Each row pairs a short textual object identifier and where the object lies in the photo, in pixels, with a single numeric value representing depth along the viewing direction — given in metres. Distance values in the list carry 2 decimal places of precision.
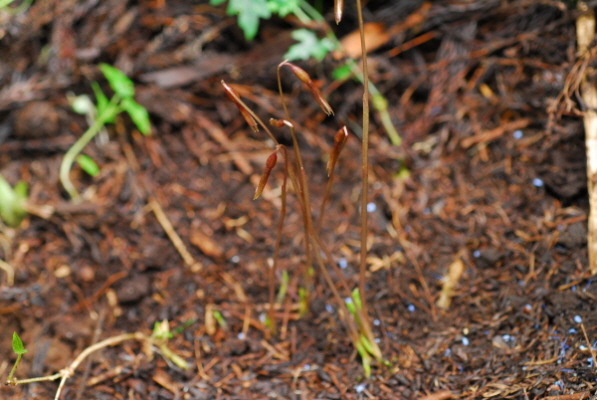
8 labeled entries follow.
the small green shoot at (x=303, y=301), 1.33
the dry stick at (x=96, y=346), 1.29
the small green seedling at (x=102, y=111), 1.41
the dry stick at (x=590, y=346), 1.27
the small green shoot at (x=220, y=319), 1.34
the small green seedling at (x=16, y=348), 1.25
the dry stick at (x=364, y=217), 1.26
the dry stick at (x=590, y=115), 1.31
